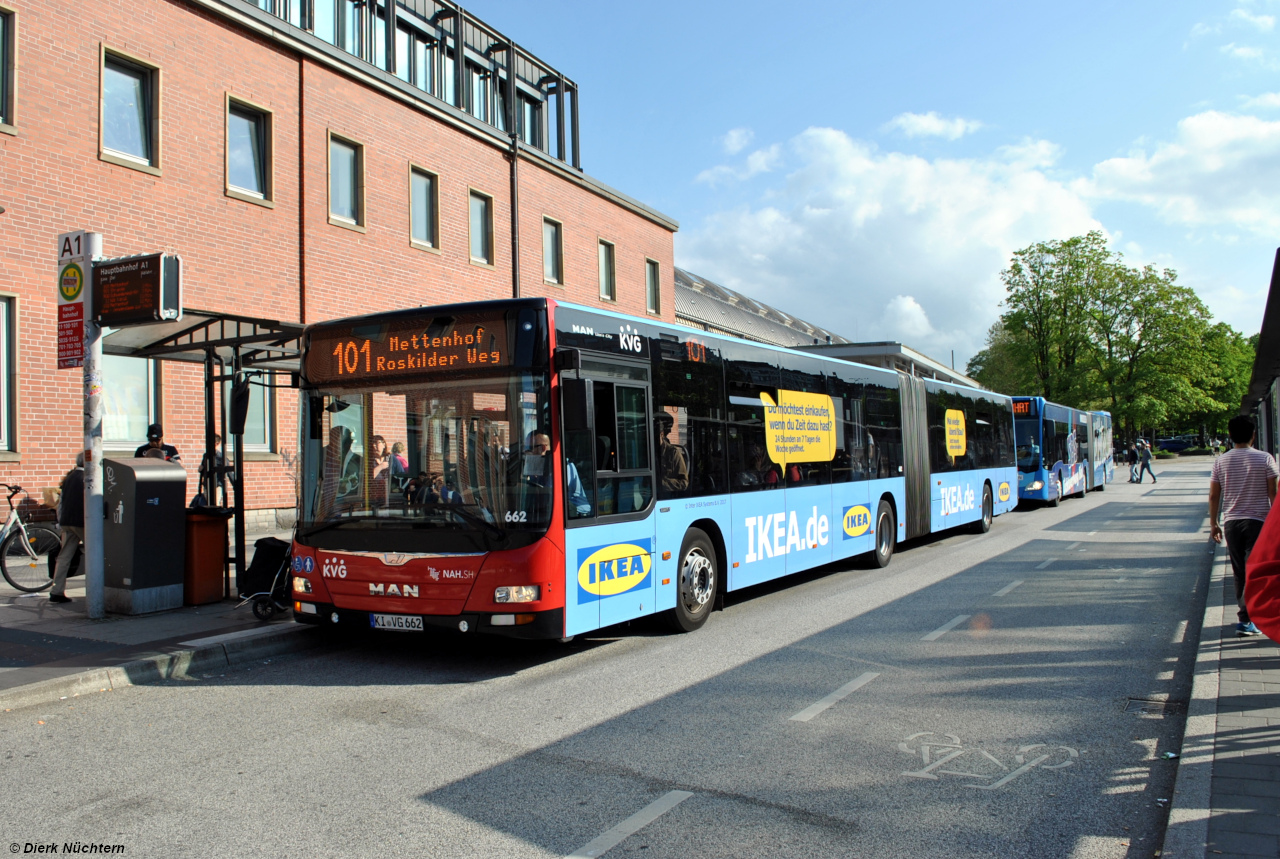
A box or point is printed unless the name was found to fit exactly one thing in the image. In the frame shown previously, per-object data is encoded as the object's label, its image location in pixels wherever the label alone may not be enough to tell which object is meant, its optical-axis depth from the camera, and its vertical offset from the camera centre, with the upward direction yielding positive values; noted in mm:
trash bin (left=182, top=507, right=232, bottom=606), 9586 -777
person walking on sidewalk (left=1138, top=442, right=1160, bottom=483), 40000 -26
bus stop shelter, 9492 +1395
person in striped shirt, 7590 -310
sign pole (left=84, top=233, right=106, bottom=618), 8633 +156
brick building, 13609 +5628
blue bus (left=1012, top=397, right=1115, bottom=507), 27219 +210
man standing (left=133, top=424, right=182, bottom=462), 11047 +403
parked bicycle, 10594 -793
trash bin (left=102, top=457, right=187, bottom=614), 8977 -489
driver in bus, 6941 +91
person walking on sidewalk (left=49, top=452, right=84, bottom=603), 9594 -412
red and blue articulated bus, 6941 -12
